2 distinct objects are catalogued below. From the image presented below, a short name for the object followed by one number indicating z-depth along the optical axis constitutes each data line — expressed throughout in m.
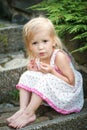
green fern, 4.25
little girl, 3.78
